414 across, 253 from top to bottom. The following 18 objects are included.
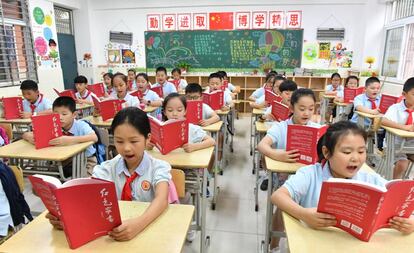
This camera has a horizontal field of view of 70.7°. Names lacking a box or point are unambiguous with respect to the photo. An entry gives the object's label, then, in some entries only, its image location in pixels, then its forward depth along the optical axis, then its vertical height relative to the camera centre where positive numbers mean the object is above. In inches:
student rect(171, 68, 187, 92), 263.1 -9.9
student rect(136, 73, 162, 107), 186.1 -17.5
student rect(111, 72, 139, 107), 153.6 -11.6
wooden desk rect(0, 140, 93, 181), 86.3 -25.7
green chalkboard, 295.9 +18.9
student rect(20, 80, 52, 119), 151.6 -18.4
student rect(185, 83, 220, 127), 124.6 -18.2
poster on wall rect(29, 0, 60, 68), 244.2 +29.2
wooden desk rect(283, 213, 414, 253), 40.8 -24.9
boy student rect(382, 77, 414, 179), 120.0 -20.8
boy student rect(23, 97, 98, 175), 101.3 -20.5
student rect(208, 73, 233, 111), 175.5 -12.3
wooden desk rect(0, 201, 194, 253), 41.1 -25.1
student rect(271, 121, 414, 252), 51.1 -19.4
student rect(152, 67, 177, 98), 223.9 -12.4
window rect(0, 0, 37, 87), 215.2 +16.9
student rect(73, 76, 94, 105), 206.1 -17.0
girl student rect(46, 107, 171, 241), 56.2 -19.7
